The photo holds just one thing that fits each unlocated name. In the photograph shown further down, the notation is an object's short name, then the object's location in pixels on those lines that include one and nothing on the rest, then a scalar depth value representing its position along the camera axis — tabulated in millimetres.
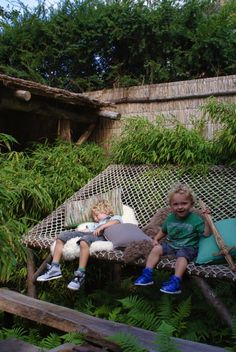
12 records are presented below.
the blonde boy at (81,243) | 3248
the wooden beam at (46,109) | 5090
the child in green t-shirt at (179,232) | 2945
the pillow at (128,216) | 3964
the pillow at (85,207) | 4020
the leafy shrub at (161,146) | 4766
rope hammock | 3797
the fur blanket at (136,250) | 3025
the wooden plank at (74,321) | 2377
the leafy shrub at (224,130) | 4496
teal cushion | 2785
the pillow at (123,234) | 3319
